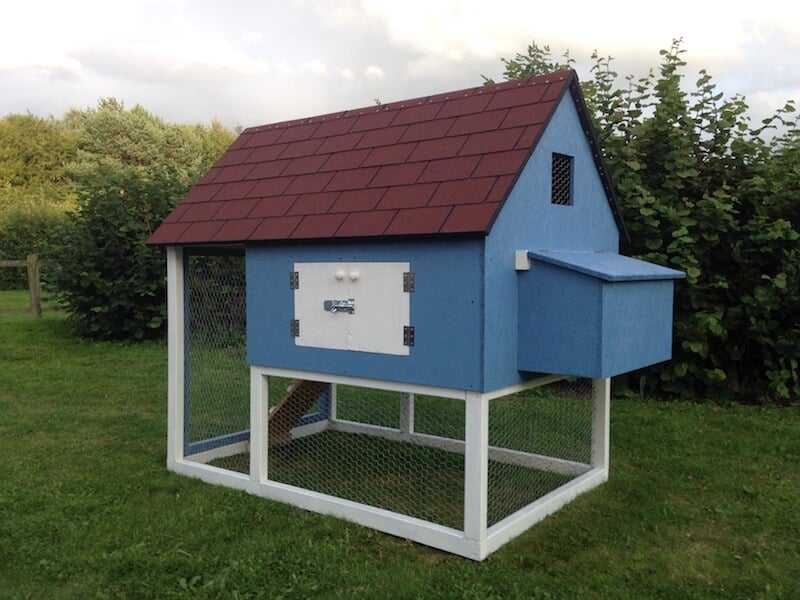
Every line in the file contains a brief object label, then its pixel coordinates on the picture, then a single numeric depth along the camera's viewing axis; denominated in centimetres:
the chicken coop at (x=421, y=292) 343
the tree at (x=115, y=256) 998
